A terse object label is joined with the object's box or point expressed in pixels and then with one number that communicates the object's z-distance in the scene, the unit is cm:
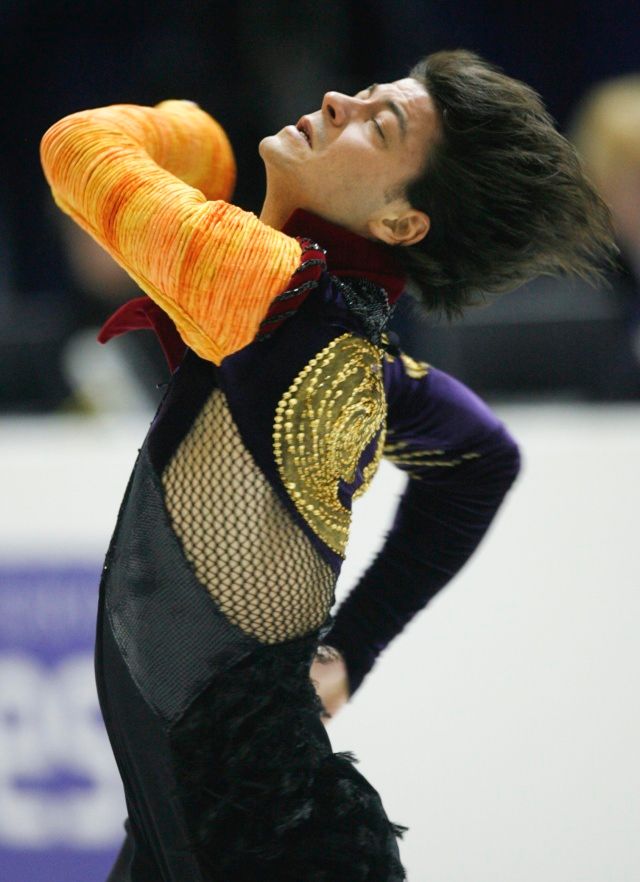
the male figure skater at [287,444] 723
